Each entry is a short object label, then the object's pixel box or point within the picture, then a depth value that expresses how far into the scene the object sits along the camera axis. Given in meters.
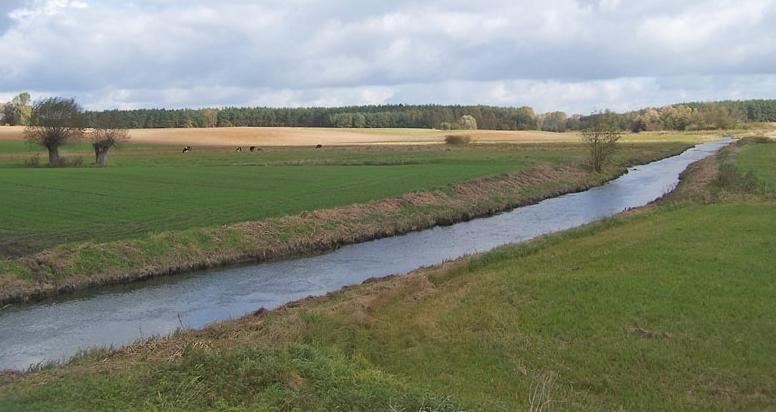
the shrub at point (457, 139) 114.94
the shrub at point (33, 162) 60.79
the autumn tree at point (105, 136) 65.56
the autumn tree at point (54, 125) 63.25
